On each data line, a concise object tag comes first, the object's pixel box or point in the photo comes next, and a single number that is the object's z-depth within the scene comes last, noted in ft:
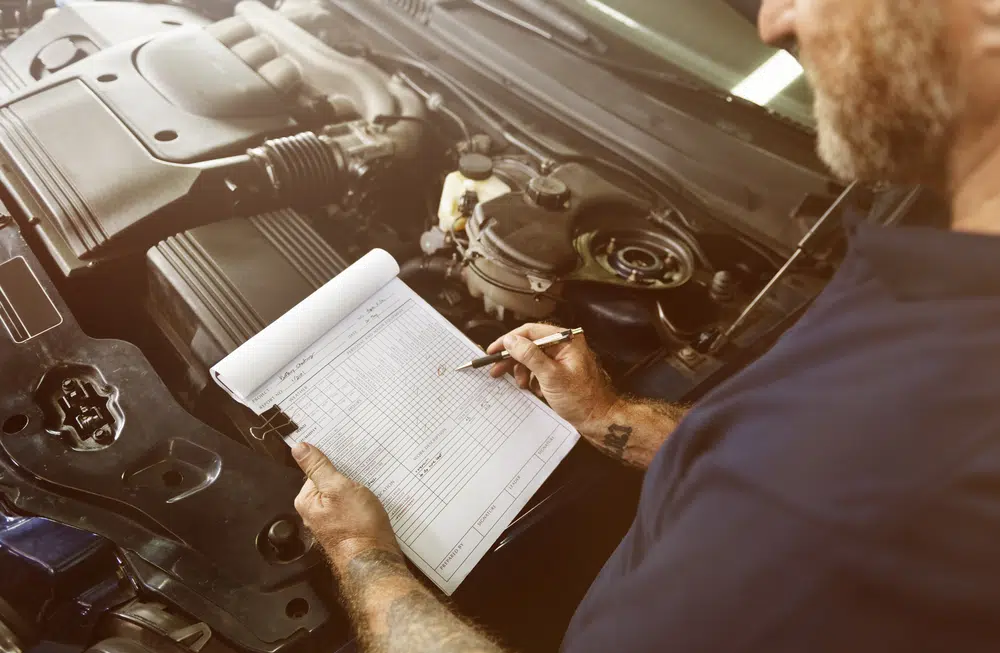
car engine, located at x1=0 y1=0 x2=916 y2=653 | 2.13
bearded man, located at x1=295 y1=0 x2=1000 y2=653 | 1.21
